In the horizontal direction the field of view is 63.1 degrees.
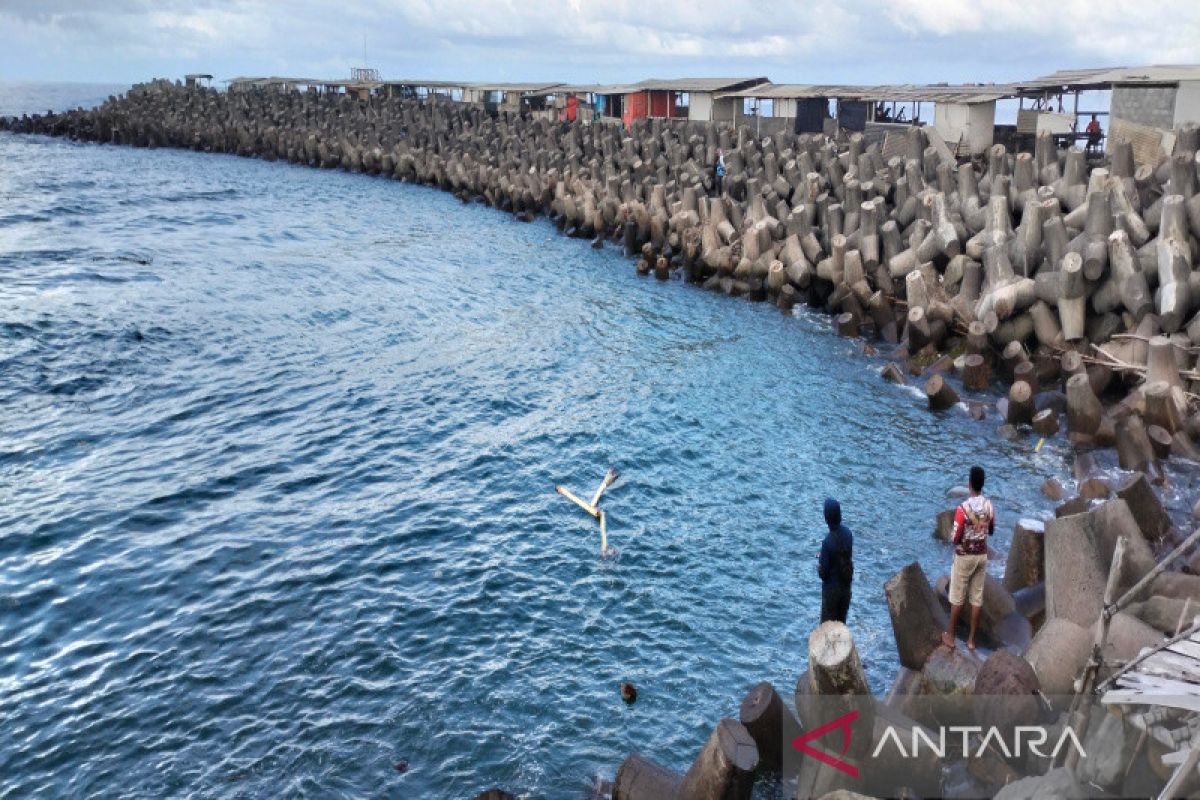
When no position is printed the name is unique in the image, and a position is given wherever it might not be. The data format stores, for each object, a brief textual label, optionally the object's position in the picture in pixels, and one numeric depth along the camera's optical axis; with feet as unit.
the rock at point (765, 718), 30.58
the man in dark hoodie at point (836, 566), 37.70
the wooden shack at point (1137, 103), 97.55
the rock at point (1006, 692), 30.45
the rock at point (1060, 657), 31.37
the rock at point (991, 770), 29.35
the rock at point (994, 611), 39.45
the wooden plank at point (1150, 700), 21.74
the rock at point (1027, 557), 41.70
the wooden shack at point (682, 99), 175.32
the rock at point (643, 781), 30.50
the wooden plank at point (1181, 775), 18.95
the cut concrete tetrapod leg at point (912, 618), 37.24
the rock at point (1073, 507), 44.62
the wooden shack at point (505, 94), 240.53
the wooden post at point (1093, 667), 22.45
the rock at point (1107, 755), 24.61
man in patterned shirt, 37.32
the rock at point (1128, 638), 29.76
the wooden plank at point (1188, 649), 24.00
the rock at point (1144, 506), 43.68
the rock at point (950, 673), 32.68
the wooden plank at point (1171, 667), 23.11
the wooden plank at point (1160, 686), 22.30
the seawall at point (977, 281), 37.22
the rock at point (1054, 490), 53.52
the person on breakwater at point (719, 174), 128.90
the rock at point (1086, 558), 36.24
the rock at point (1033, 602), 40.01
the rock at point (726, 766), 27.81
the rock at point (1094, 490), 51.37
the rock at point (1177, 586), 34.49
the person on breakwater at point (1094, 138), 120.57
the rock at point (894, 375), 73.41
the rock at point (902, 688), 34.13
